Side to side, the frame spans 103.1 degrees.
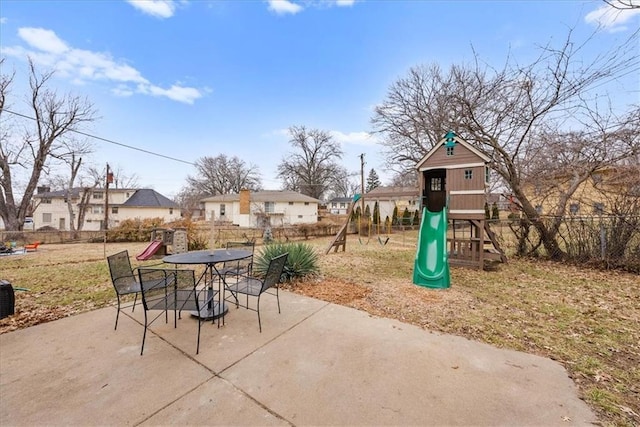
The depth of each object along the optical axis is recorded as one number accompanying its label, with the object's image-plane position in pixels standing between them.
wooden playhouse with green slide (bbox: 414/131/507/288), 5.93
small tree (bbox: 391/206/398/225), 22.26
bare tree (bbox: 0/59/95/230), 15.96
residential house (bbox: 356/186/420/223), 27.00
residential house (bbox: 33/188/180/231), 27.73
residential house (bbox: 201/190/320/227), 25.70
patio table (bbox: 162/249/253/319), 3.15
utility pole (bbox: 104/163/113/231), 18.23
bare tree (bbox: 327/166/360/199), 36.91
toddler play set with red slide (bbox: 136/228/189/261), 9.36
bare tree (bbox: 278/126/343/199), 33.50
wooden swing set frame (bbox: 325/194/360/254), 9.44
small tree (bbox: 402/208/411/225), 21.60
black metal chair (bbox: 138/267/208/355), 2.62
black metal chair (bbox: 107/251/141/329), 3.13
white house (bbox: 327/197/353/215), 46.91
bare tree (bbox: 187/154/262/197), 36.31
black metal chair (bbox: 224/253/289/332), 3.11
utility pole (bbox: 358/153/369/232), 19.34
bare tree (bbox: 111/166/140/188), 31.39
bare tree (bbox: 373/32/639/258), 6.30
